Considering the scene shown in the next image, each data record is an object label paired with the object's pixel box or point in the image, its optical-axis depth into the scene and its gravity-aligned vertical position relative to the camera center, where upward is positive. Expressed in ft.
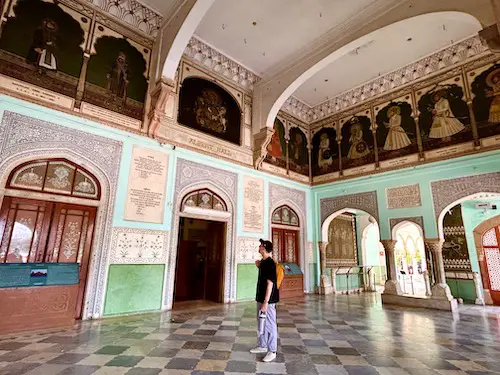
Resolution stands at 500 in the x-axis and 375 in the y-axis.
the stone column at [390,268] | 25.12 -0.95
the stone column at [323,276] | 29.66 -2.07
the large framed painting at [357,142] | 29.37 +12.14
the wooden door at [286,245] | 28.62 +1.06
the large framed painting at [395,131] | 26.58 +12.19
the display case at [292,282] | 27.17 -2.62
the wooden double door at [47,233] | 14.83 +0.97
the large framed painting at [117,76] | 18.84 +12.14
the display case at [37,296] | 13.12 -2.19
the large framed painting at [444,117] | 23.57 +12.17
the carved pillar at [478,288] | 26.53 -2.68
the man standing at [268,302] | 10.50 -1.75
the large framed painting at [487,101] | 22.03 +12.55
